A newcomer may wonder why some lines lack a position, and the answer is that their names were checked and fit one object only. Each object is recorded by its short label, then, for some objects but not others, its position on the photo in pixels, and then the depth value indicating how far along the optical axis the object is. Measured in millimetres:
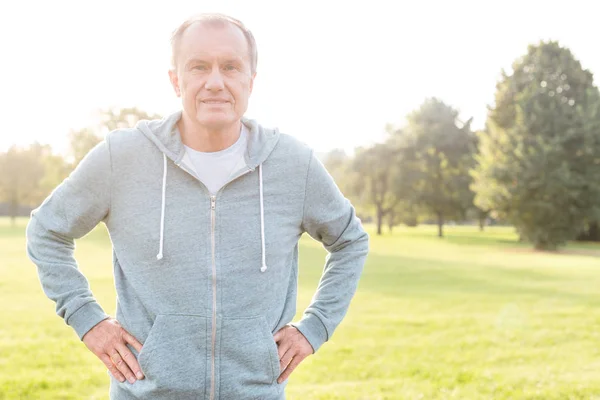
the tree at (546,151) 35719
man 2648
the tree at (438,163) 56156
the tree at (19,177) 78938
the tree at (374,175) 56344
